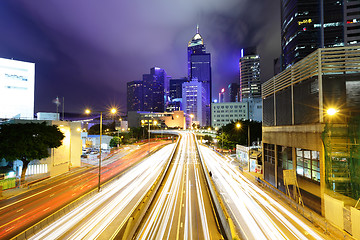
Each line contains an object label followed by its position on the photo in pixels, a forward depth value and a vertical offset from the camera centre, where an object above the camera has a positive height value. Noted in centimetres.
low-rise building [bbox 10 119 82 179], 3106 -613
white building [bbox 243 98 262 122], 14282 +1422
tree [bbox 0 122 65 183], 2545 -226
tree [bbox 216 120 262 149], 5962 -283
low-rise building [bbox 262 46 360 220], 1541 -4
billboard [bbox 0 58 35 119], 5147 +1136
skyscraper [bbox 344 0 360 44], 7650 +4518
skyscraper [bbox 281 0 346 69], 8423 +5045
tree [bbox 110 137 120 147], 6644 -544
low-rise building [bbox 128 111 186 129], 16312 +702
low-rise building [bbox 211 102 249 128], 14275 +1155
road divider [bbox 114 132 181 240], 1264 -751
